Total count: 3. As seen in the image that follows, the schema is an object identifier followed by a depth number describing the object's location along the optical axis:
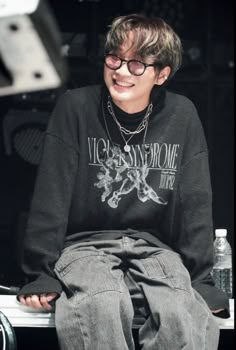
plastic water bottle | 5.32
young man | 4.03
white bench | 4.11
